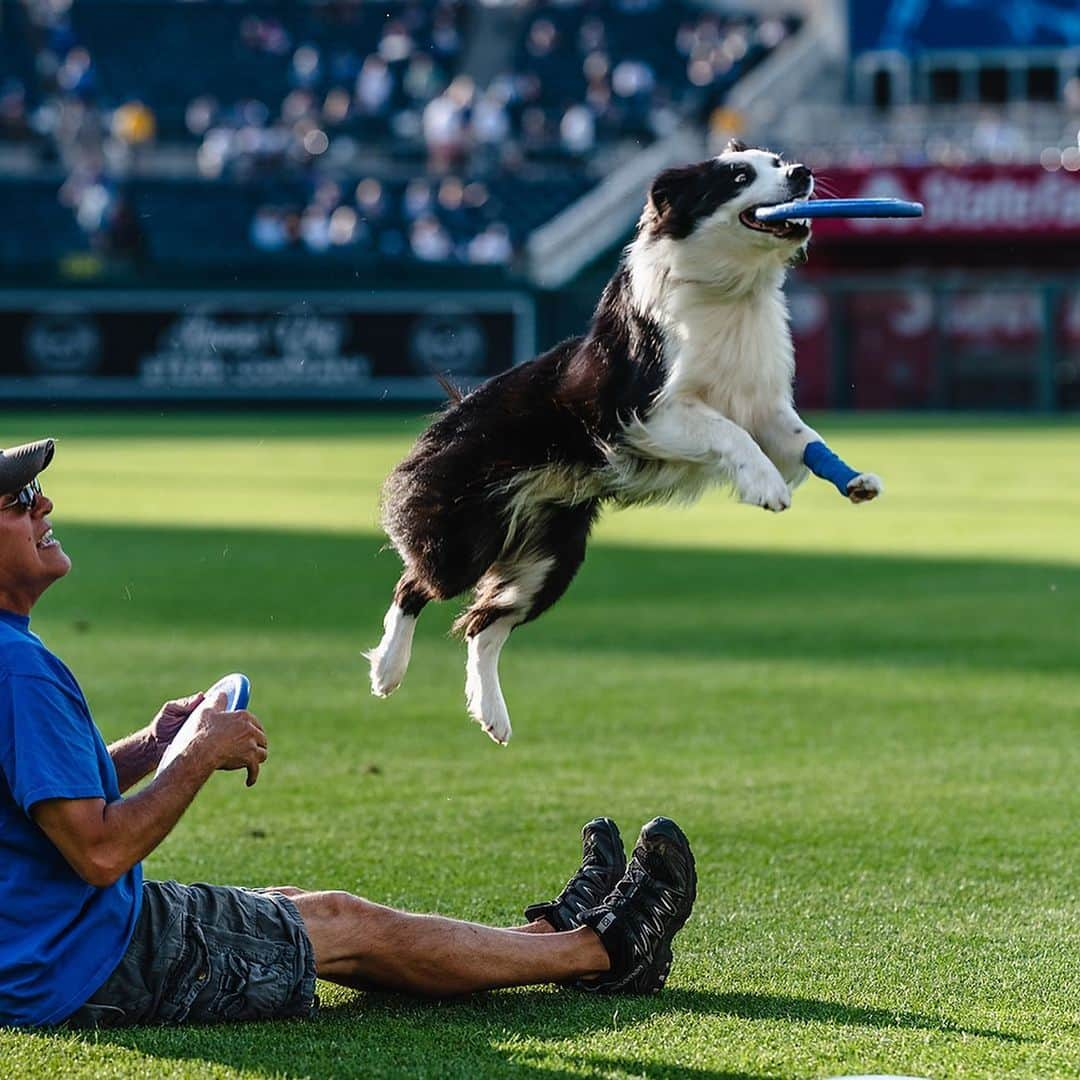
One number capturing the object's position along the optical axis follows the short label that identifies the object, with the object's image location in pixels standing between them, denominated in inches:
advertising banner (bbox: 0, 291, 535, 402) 1389.0
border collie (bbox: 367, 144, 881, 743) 237.0
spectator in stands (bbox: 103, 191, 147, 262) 1441.9
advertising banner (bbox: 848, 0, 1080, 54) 1813.5
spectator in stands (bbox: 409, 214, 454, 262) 1481.3
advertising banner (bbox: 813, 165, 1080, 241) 1459.2
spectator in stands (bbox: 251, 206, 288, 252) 1510.8
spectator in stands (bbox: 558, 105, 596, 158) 1582.2
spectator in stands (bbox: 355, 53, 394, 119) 1681.8
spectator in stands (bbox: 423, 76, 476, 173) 1550.2
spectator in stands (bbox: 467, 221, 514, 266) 1469.0
